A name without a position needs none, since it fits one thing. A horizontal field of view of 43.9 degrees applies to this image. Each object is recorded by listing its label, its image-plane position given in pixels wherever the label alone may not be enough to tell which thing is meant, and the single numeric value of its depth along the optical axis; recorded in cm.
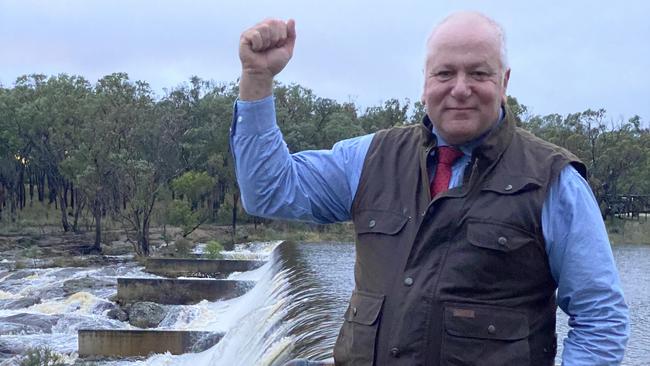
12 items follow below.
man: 192
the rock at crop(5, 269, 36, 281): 2211
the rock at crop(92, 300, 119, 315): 1650
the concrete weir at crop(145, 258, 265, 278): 2112
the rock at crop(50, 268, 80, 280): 2238
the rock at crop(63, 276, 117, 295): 1919
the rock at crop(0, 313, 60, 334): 1459
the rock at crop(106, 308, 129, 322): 1571
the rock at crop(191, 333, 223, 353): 1185
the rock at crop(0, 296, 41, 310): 1712
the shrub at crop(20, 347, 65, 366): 1139
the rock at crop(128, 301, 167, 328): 1530
